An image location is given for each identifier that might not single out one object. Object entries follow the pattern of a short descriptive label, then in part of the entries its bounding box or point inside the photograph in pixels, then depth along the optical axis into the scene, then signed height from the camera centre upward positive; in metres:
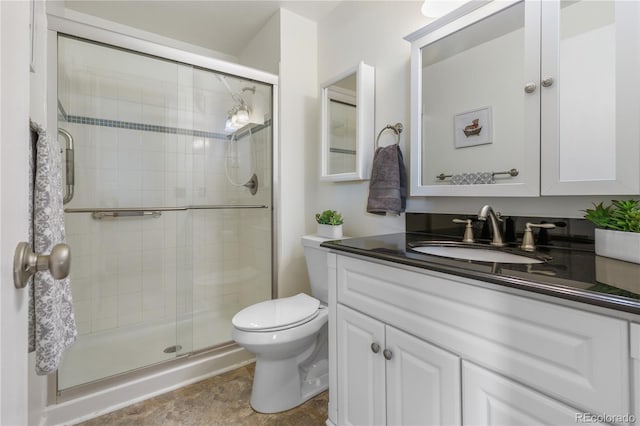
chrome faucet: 1.13 -0.07
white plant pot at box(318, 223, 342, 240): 1.74 -0.12
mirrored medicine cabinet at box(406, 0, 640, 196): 0.90 +0.42
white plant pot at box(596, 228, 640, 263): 0.73 -0.09
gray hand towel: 1.45 +0.14
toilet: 1.34 -0.63
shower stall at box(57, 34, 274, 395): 1.70 +0.06
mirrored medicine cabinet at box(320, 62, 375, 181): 1.67 +0.53
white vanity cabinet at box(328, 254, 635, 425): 0.59 -0.36
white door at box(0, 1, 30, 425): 0.35 +0.03
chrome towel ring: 1.55 +0.45
